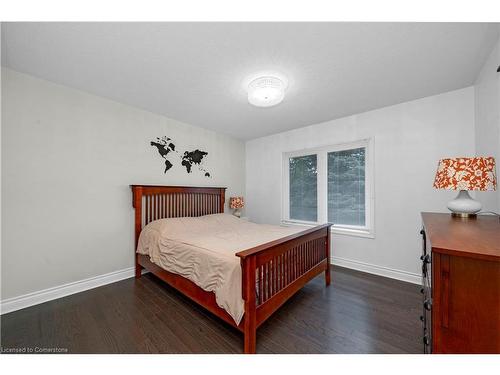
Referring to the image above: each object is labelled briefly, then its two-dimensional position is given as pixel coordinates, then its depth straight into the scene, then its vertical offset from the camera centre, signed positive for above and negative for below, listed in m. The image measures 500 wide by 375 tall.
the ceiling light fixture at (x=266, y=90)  1.89 +0.91
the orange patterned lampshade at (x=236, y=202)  3.84 -0.28
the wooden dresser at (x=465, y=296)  0.70 -0.39
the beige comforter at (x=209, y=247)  1.49 -0.56
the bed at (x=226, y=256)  1.44 -0.61
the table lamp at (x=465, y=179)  1.38 +0.06
